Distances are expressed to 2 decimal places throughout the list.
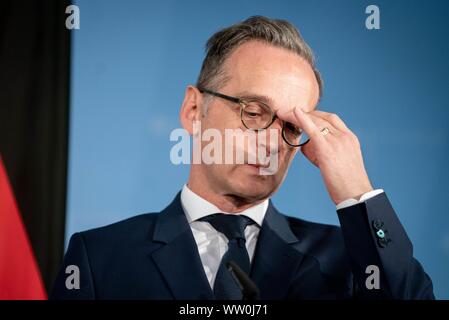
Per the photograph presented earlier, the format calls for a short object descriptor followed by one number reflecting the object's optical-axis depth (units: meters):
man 1.99
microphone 1.86
